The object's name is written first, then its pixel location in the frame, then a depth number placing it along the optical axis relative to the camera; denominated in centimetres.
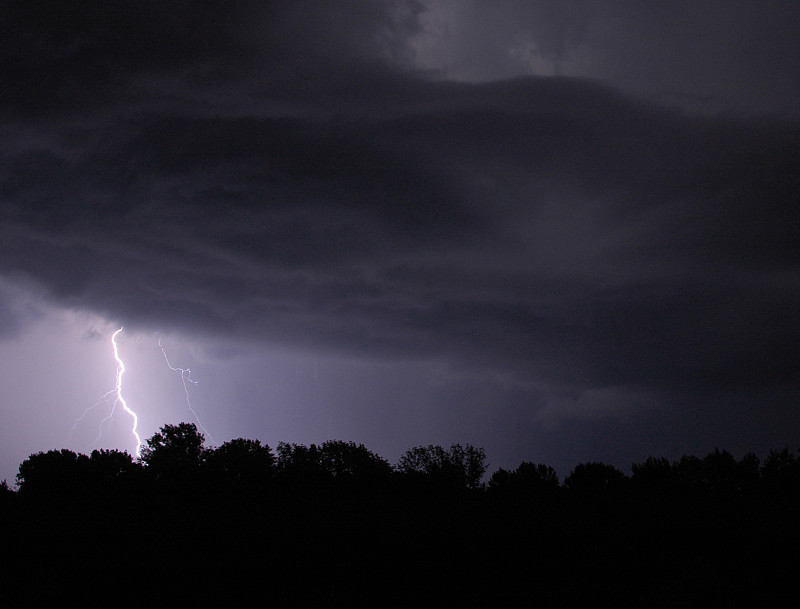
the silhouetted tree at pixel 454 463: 10901
